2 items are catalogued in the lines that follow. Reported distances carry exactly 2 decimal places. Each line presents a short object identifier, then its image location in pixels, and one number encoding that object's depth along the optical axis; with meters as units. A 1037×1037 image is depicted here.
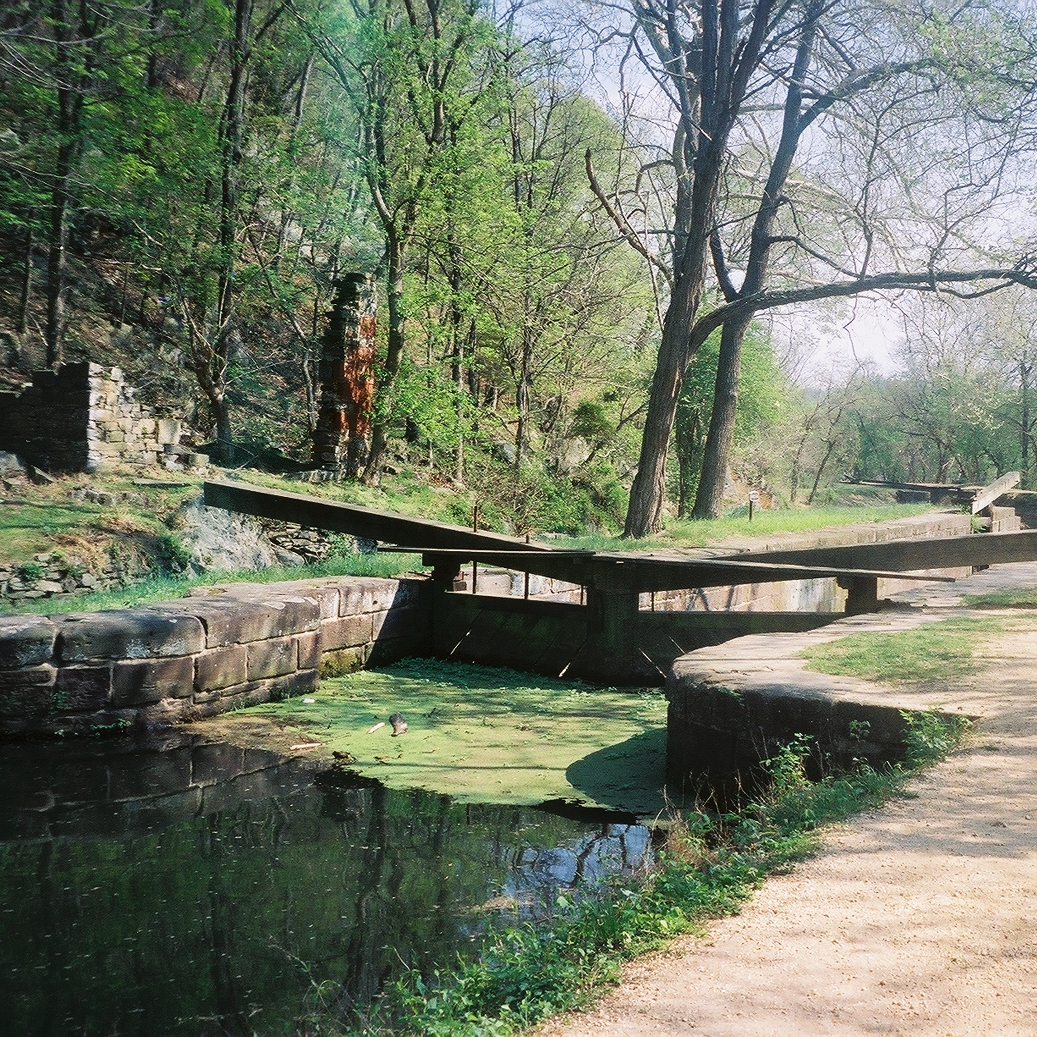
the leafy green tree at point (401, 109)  18.47
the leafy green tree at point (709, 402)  23.70
